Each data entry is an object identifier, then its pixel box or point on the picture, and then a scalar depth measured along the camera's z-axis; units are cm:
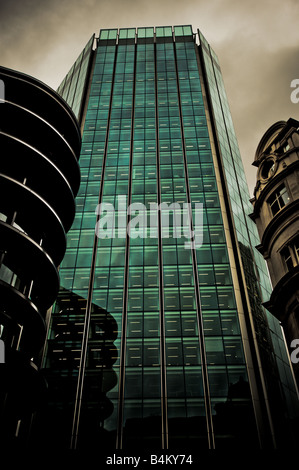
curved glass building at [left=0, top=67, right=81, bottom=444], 2409
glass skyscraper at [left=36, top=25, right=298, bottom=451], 3112
